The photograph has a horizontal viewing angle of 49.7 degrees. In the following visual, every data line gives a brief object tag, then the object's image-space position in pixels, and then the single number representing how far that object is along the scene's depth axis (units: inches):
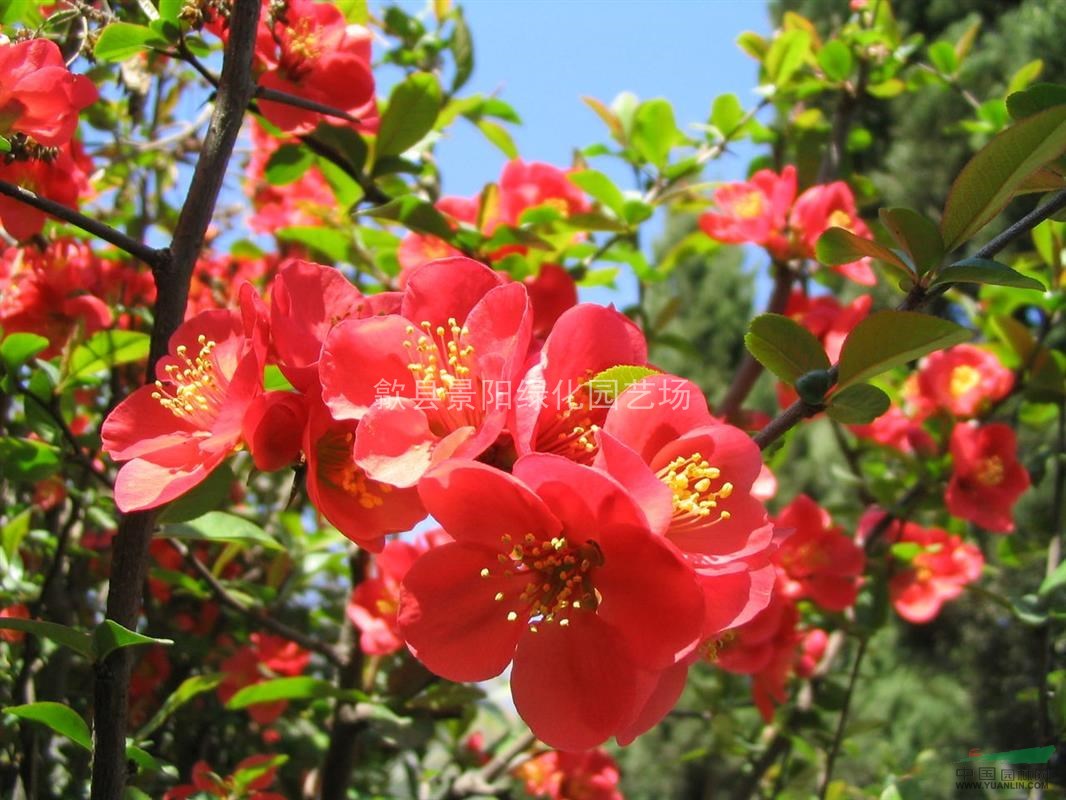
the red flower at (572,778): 17.3
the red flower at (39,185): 9.3
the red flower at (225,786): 10.7
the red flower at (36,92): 8.4
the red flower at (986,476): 15.1
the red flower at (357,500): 7.3
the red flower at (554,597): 6.4
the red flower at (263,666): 14.2
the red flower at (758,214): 15.0
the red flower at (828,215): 14.5
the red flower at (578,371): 7.2
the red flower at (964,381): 16.2
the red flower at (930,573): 16.7
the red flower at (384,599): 13.3
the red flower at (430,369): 6.9
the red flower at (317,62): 10.7
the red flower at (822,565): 14.7
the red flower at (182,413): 7.3
